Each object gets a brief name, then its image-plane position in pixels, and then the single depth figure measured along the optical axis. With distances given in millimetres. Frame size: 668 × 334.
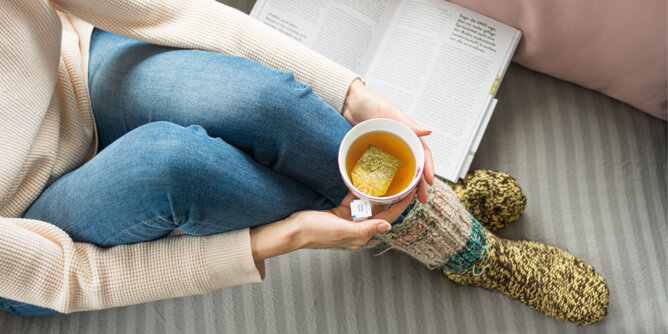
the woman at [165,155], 601
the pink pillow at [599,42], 830
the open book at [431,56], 987
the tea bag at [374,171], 571
